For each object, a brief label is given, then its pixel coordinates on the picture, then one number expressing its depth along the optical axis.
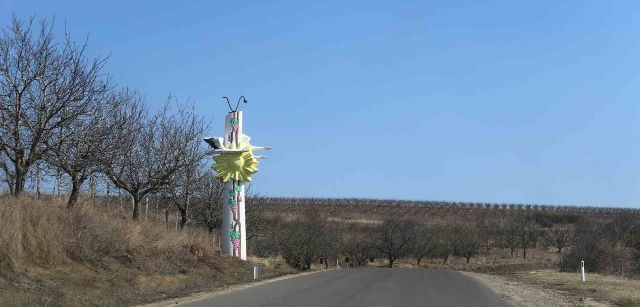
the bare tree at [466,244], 94.06
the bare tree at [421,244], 89.31
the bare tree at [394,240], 87.25
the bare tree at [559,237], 100.20
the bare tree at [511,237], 103.00
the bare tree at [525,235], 98.81
